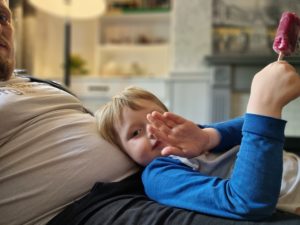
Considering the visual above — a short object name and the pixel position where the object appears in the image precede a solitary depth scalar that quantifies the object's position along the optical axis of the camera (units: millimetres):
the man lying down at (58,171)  708
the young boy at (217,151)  568
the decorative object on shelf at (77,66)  3467
